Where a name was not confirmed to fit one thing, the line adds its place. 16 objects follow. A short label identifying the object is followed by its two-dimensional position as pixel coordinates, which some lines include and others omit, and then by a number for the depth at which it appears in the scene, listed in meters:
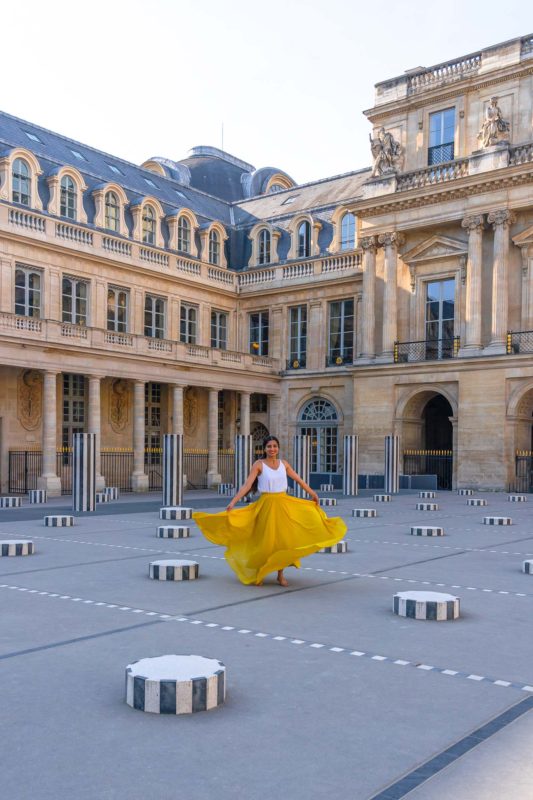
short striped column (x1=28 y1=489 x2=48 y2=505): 26.39
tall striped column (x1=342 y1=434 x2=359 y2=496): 30.75
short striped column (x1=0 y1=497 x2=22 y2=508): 23.80
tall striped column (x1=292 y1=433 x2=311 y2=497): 28.06
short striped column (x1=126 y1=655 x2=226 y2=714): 5.04
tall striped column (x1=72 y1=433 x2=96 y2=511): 21.78
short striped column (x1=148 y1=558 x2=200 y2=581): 10.34
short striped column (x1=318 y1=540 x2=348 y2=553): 13.46
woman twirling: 9.36
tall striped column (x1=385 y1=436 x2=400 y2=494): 31.52
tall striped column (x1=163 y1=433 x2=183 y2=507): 24.00
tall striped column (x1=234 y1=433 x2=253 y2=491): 26.53
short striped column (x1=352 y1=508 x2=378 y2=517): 20.80
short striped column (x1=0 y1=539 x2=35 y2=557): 12.49
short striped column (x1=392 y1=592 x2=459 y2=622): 7.95
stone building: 33.12
